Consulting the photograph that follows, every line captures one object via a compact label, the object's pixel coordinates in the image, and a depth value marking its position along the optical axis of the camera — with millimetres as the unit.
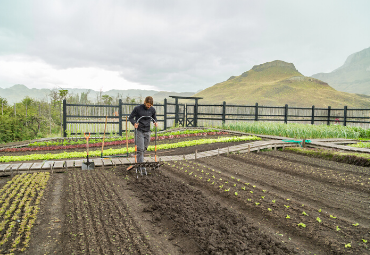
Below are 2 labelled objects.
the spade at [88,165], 6209
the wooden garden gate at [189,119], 16734
